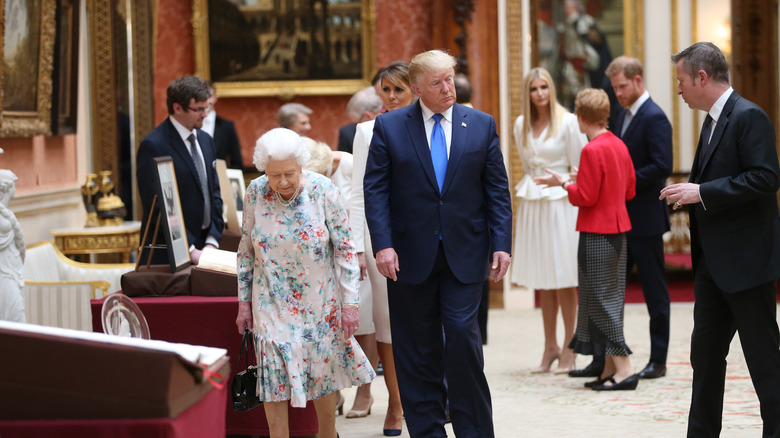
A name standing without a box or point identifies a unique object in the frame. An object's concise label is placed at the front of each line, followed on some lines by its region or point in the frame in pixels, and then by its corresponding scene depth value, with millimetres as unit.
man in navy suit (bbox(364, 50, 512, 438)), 8906
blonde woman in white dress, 13508
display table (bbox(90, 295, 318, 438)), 9648
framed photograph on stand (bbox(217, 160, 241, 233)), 13070
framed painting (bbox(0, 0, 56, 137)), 13086
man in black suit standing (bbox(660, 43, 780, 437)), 8297
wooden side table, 14703
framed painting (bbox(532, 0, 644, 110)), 25797
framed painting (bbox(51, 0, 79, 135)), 14875
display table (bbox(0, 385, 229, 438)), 5637
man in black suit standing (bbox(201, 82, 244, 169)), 18375
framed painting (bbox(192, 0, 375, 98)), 22844
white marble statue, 9492
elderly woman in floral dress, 8477
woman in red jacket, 12086
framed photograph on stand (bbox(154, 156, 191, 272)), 9875
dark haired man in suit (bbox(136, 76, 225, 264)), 11055
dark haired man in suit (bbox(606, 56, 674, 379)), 13094
